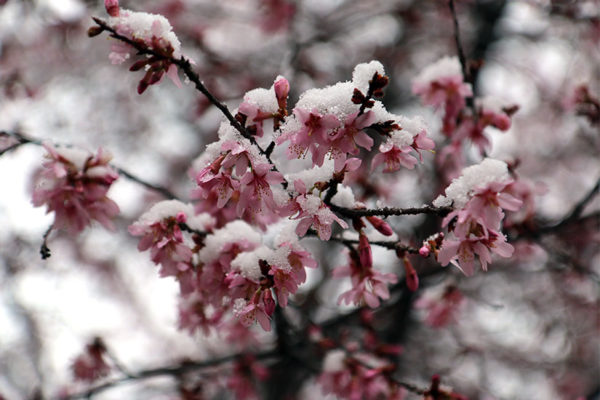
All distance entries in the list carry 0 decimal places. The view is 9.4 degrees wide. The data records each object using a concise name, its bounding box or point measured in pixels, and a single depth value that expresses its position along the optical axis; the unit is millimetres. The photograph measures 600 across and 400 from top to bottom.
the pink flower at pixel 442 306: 2242
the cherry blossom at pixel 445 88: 2122
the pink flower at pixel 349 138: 1919
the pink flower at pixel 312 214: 1933
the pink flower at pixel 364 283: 2003
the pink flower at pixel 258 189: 1932
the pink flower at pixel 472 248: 1936
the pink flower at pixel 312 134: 1919
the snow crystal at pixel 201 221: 2012
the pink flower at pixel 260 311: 1941
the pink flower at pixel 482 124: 2117
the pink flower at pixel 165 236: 1986
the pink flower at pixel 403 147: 1942
